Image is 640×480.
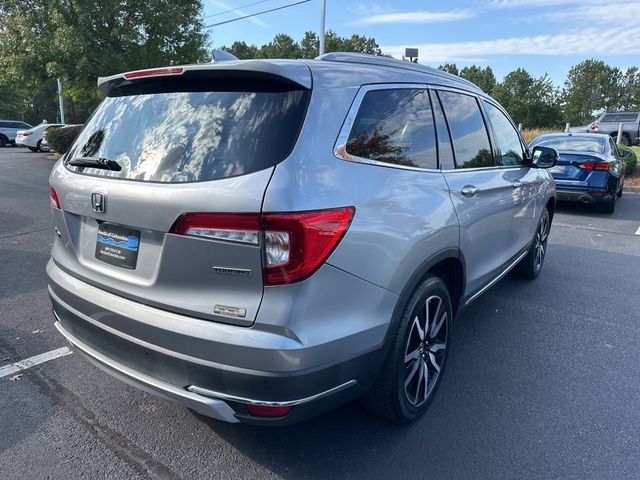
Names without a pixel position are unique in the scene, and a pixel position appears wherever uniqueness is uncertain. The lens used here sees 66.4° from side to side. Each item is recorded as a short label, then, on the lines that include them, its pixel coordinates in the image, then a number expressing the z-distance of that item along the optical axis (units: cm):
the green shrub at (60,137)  1770
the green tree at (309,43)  6304
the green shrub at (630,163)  1367
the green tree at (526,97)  6838
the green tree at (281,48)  6112
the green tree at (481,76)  7888
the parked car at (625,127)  2297
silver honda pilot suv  195
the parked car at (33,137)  2302
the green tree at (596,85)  7394
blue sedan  906
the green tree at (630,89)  7494
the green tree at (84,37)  1515
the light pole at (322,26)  2248
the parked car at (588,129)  2352
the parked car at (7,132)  2894
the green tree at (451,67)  7661
